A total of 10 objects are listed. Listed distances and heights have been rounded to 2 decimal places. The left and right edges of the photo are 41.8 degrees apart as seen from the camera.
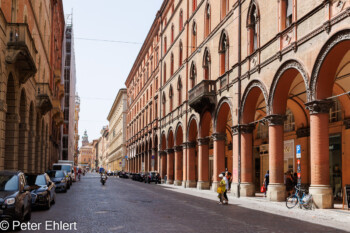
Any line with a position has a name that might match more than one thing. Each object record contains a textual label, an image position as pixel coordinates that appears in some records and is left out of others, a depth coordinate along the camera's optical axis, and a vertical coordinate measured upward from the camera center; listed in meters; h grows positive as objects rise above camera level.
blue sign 19.53 +0.19
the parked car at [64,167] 41.34 -1.05
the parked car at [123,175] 80.19 -3.35
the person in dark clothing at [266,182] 25.43 -1.43
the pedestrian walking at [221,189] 20.80 -1.48
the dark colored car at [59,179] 28.20 -1.45
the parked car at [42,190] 16.44 -1.29
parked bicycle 17.80 -1.74
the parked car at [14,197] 10.89 -1.05
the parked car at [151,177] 49.32 -2.33
